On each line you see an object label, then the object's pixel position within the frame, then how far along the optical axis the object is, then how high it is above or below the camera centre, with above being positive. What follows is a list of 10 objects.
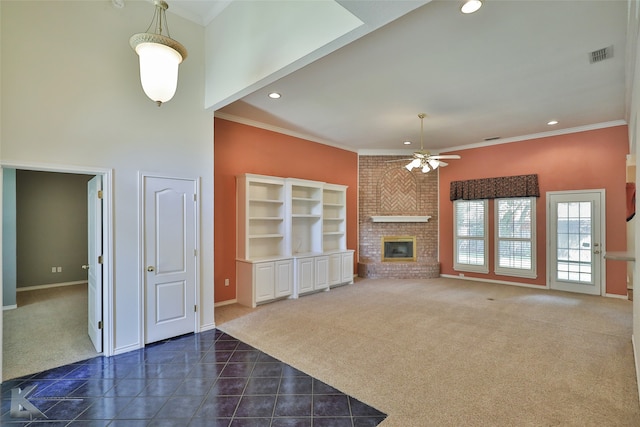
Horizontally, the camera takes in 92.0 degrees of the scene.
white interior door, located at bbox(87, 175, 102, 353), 3.43 -0.50
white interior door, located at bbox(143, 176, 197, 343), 3.68 -0.51
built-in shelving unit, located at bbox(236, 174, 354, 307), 5.32 -0.49
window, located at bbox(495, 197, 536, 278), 6.59 -0.54
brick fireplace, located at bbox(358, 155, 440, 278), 7.91 +0.16
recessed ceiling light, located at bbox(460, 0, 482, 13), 2.52 +1.72
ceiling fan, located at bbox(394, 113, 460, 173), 5.06 +0.87
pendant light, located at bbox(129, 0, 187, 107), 2.43 +1.25
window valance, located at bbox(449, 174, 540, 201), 6.52 +0.56
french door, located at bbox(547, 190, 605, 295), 5.82 -0.55
